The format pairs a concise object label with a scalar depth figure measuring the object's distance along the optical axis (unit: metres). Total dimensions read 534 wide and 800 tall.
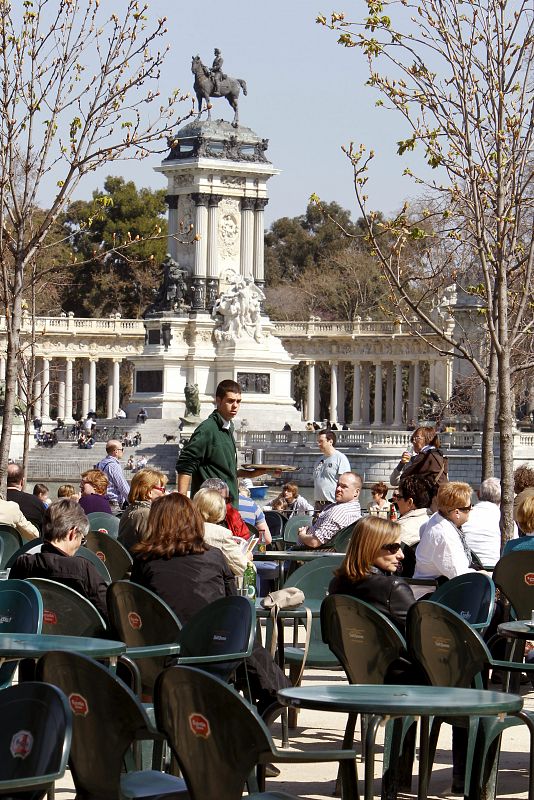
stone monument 73.25
